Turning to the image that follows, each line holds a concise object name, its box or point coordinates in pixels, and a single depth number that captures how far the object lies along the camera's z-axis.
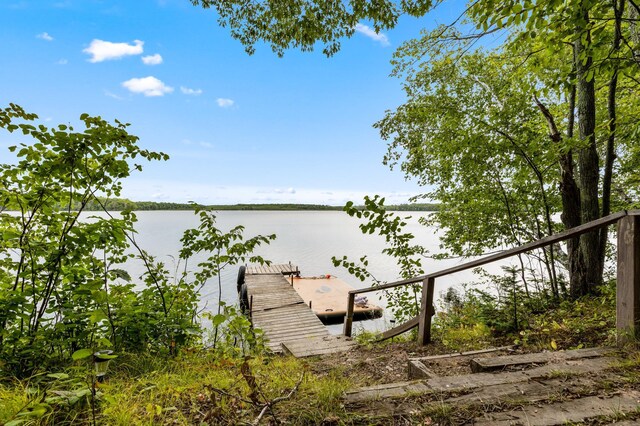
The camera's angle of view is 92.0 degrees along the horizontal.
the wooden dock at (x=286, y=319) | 5.38
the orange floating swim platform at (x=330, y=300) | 13.16
